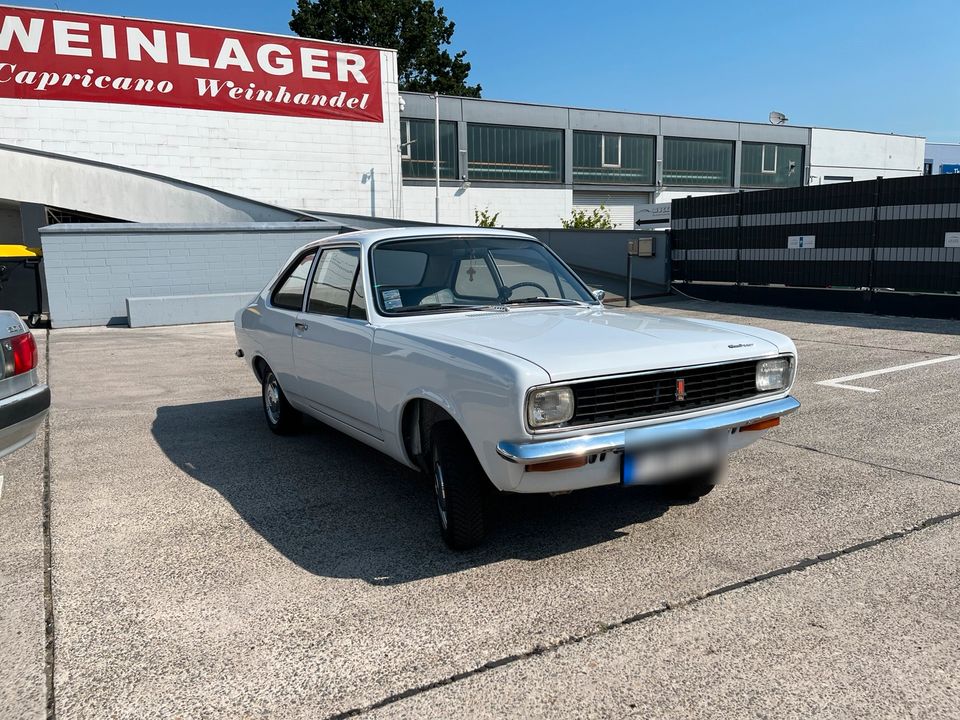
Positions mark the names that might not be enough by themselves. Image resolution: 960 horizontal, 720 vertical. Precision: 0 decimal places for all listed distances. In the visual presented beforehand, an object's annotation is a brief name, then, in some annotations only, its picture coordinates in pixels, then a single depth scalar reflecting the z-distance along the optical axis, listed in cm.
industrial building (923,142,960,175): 5728
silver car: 394
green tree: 4622
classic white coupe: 320
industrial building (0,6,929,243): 2142
